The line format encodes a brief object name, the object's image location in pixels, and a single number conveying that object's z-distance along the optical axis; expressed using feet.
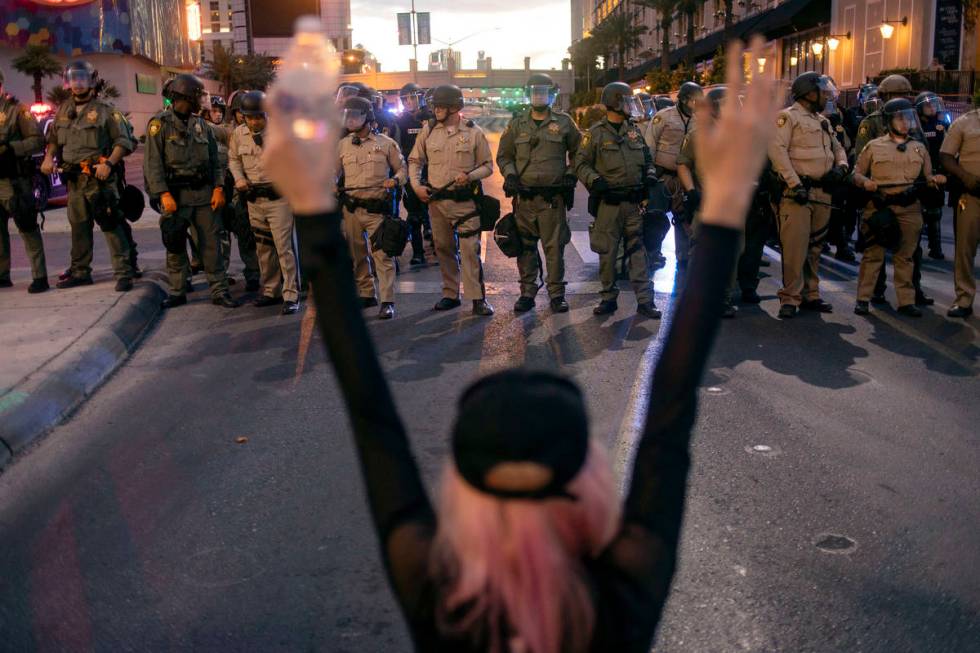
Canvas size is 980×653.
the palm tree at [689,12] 158.30
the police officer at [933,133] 38.32
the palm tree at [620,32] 233.55
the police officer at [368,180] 30.19
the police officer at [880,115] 34.50
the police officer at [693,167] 29.12
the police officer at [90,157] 31.94
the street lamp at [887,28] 103.24
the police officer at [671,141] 36.24
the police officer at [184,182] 30.94
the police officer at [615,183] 29.76
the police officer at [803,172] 28.71
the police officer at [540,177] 30.50
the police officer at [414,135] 38.32
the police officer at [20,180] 32.09
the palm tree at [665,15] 173.37
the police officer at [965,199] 28.12
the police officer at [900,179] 28.60
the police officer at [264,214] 30.94
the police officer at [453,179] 30.50
